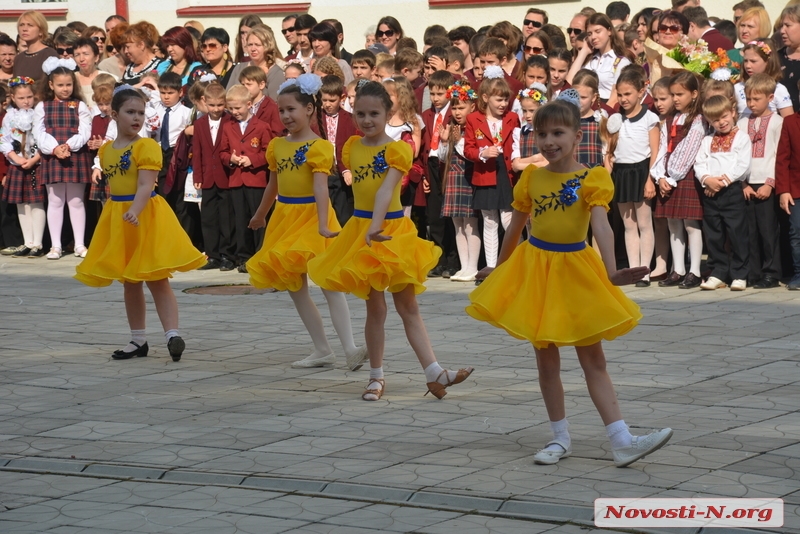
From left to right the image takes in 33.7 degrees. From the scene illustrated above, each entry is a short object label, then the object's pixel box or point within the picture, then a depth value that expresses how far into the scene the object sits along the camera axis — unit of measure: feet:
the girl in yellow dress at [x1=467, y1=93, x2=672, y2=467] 20.75
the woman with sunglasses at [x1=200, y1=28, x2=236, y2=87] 52.70
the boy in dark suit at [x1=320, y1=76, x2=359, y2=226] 45.57
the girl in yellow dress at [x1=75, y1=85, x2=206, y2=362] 30.76
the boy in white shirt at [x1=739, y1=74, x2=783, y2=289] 40.68
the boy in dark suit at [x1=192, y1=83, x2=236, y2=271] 47.73
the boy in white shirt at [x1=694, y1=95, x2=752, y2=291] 40.37
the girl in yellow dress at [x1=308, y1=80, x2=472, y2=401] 26.05
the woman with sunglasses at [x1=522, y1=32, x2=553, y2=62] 48.96
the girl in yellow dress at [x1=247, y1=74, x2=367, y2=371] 29.09
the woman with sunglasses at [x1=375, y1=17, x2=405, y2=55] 56.39
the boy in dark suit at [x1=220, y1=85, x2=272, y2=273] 46.78
